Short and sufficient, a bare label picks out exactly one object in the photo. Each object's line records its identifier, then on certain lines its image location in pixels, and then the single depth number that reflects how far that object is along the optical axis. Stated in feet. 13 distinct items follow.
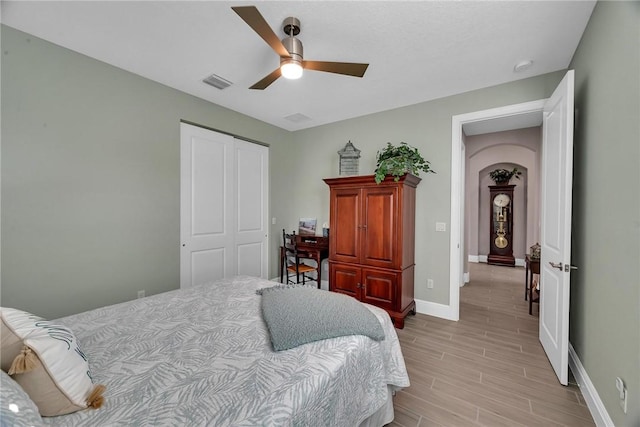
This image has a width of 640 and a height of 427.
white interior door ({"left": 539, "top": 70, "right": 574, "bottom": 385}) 6.28
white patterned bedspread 2.87
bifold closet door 10.56
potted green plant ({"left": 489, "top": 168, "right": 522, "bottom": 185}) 20.21
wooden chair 12.61
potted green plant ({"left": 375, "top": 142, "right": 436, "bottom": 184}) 9.53
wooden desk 12.21
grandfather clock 20.27
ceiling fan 5.98
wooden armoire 9.74
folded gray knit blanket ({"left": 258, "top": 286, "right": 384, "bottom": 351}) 4.32
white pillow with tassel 2.69
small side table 10.61
